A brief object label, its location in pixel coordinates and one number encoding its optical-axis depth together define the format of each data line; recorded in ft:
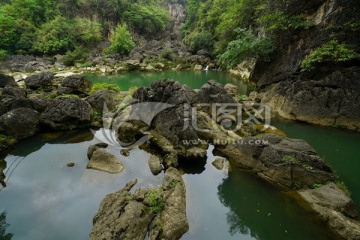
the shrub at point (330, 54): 35.96
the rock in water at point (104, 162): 26.96
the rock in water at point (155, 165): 26.50
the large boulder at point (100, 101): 42.91
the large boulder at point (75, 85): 51.75
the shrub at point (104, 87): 56.04
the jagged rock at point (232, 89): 59.67
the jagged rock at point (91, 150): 29.09
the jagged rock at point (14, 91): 42.56
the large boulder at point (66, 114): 36.35
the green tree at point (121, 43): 138.31
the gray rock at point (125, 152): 30.33
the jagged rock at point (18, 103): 35.55
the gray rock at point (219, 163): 28.31
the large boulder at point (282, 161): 22.70
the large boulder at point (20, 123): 32.83
